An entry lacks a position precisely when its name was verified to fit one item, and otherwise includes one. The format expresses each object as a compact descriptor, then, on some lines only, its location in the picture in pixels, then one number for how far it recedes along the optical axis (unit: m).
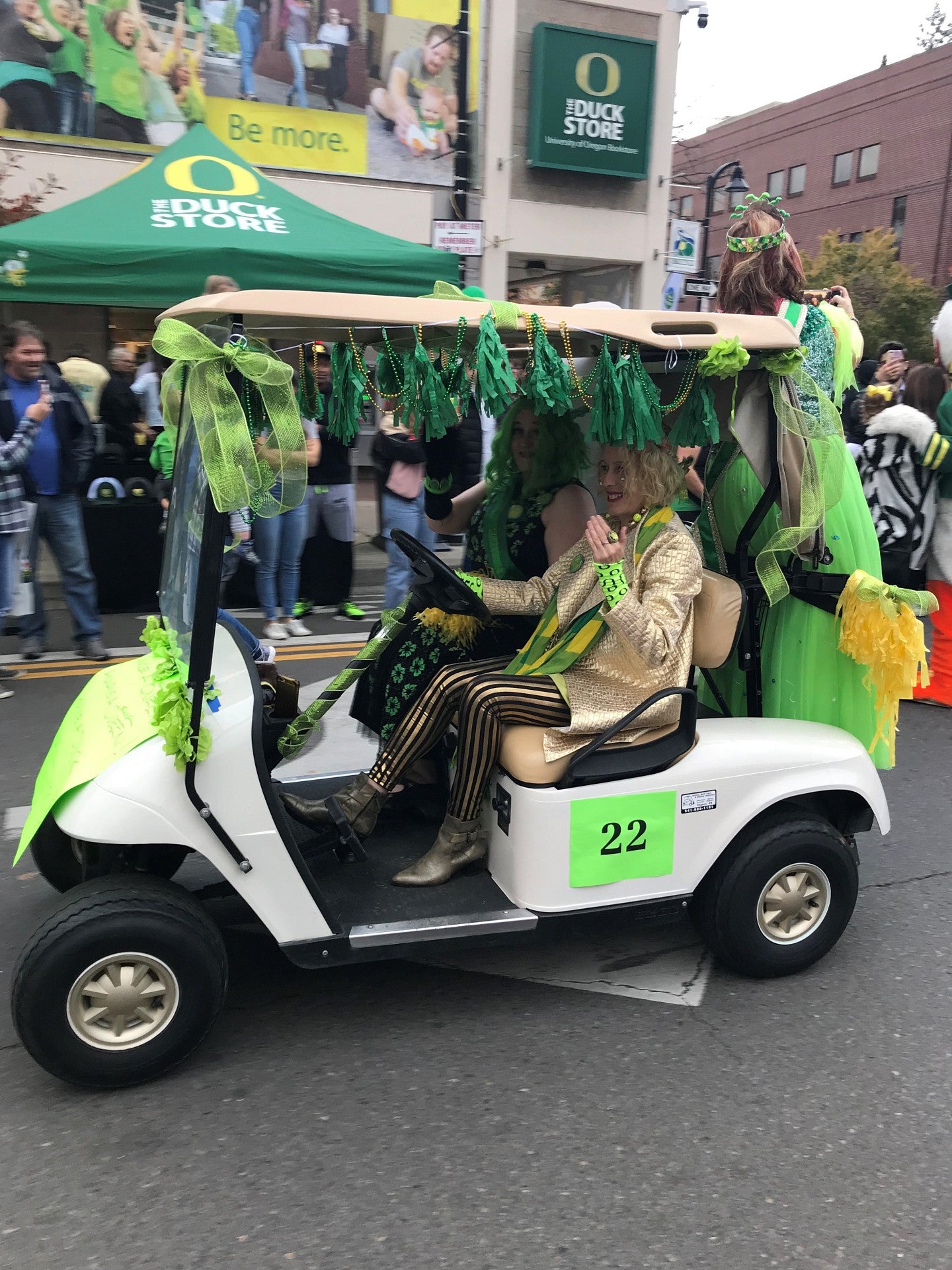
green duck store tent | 7.35
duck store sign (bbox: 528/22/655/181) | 13.34
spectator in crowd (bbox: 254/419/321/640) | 7.00
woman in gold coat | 2.84
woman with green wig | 3.53
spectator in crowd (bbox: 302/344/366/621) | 7.52
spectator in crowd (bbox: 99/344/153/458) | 8.41
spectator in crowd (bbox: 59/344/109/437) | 9.01
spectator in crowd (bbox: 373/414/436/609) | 6.79
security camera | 14.05
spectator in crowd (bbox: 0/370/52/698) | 5.84
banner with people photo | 10.88
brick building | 34.72
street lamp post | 13.86
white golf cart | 2.43
